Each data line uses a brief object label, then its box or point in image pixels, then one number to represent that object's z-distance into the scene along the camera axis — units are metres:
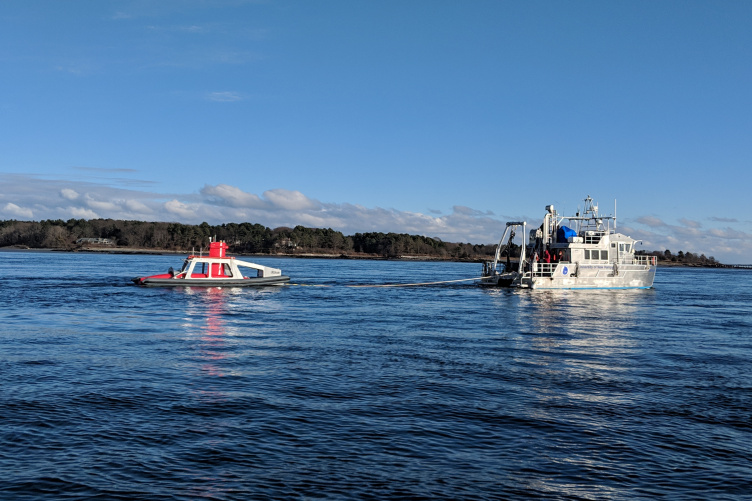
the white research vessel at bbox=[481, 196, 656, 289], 59.53
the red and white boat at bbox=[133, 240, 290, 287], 53.62
